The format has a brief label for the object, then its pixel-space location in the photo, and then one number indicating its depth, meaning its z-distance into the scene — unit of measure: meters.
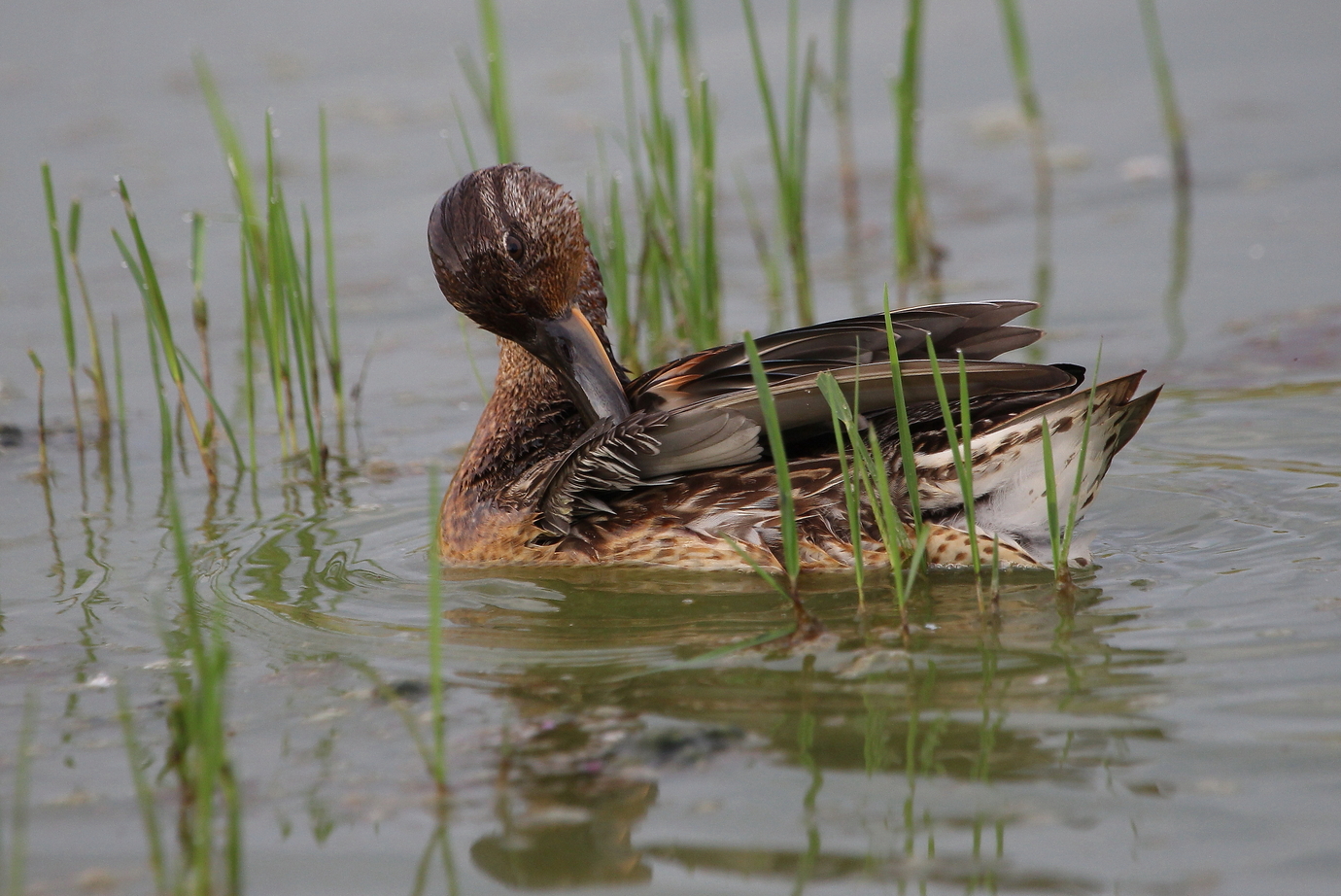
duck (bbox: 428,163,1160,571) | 8.19
